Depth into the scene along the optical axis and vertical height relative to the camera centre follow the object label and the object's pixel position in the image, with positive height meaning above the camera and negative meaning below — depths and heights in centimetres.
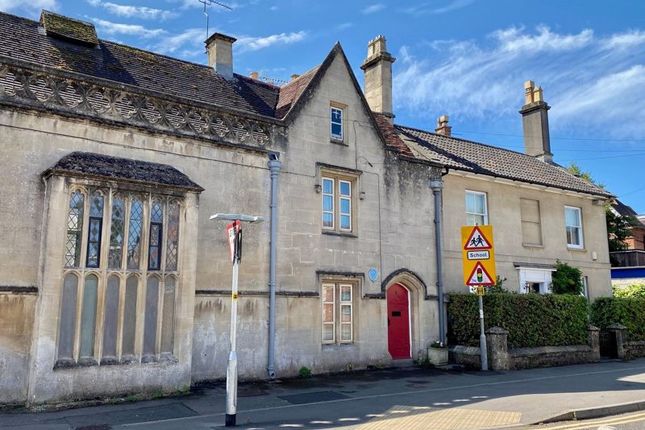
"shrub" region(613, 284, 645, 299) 2614 +47
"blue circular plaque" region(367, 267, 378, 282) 1638 +80
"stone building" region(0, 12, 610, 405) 1102 +209
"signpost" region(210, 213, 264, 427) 916 -22
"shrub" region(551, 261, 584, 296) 2167 +82
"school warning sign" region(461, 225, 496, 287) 1620 +128
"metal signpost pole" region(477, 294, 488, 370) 1608 -128
